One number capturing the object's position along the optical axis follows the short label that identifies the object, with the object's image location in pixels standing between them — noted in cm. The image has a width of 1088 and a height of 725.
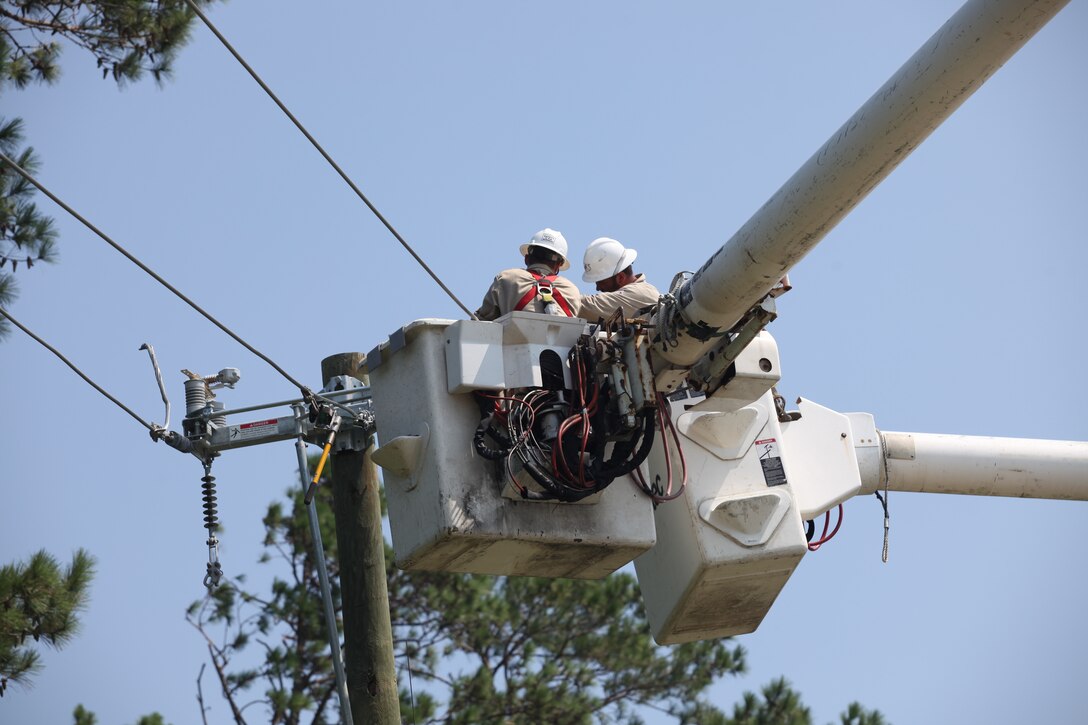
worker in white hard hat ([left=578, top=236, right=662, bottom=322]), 1609
